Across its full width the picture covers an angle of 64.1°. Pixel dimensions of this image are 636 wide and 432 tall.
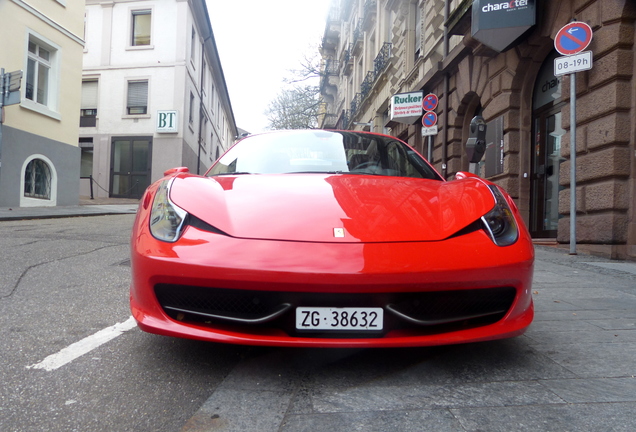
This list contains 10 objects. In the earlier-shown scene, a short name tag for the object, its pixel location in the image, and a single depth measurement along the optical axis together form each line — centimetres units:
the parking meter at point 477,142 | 697
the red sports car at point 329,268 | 181
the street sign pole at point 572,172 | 628
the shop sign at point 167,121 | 2211
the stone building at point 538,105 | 618
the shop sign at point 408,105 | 1145
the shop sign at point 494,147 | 958
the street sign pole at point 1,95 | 1099
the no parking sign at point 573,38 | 608
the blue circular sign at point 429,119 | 1015
